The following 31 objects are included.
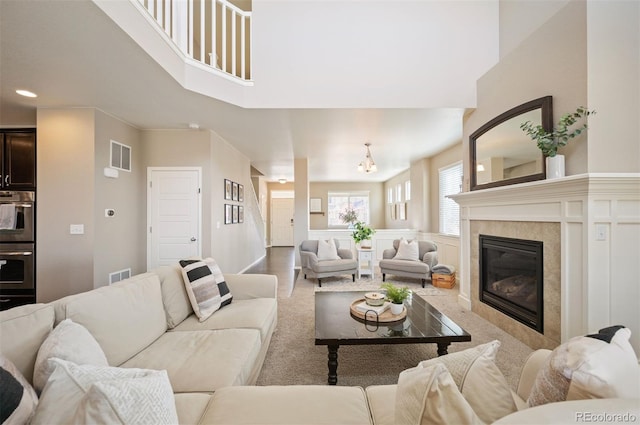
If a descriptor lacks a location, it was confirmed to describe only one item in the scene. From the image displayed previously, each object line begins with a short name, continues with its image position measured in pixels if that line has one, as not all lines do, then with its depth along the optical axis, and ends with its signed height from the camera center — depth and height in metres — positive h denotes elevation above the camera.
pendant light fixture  4.86 +0.85
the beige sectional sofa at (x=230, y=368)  0.74 -0.75
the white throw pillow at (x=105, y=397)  0.68 -0.54
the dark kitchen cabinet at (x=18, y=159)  3.46 +0.71
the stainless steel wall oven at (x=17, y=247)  3.32 -0.42
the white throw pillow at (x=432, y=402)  0.69 -0.51
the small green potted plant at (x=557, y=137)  2.15 +0.63
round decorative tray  2.22 -0.88
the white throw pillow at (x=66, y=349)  1.00 -0.55
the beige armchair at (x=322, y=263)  4.91 -0.95
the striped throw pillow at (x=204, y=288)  2.17 -0.64
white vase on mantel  2.27 +0.39
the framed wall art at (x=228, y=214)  5.02 -0.03
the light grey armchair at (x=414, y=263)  4.77 -0.94
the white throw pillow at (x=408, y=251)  5.07 -0.75
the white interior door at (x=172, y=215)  4.26 -0.04
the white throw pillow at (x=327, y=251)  5.18 -0.75
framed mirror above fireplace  2.51 +0.69
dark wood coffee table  1.92 -0.91
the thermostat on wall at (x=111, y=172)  3.55 +0.55
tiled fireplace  2.04 -0.31
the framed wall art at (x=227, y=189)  5.02 +0.44
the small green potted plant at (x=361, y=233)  5.39 -0.42
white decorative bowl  2.43 -0.80
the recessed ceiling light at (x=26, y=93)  2.91 +1.33
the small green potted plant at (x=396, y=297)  2.31 -0.73
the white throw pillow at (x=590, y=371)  0.72 -0.45
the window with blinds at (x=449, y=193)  5.32 +0.36
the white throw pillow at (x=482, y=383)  0.83 -0.55
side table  5.31 -0.90
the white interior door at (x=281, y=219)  11.05 -0.27
